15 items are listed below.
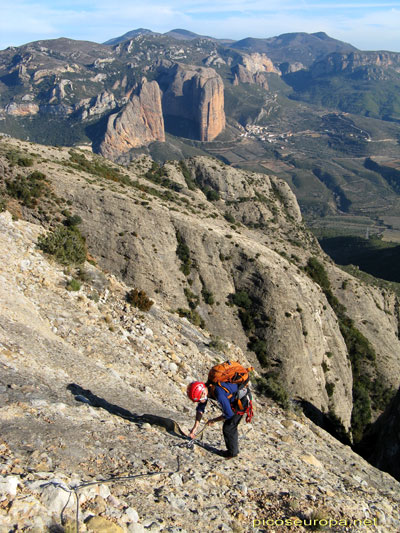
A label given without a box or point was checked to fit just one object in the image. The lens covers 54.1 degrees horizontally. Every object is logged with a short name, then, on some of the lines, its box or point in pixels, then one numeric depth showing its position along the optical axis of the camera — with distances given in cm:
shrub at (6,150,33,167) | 2853
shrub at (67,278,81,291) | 1568
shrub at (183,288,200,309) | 3112
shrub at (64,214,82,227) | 2745
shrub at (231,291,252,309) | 3319
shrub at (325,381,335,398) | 3241
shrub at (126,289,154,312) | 1809
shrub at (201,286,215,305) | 3243
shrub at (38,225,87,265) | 1739
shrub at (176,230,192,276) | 3272
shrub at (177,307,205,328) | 2722
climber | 944
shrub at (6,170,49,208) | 2586
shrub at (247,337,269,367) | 3066
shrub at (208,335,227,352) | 1969
